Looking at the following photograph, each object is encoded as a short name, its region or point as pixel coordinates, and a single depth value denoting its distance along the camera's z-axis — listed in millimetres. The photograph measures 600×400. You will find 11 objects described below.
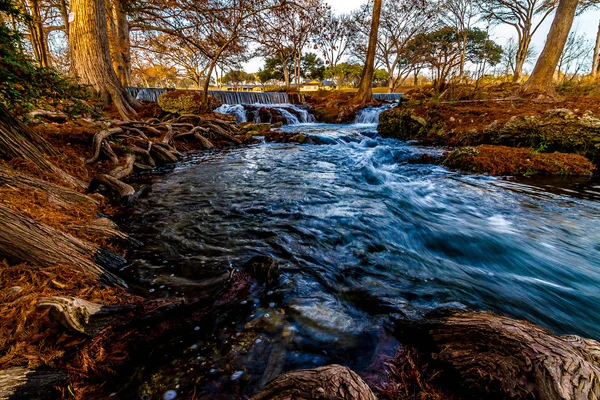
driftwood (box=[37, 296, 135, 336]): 1474
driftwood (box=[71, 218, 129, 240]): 2495
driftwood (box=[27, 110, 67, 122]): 5354
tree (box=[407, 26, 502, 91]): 29797
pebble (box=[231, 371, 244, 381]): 1553
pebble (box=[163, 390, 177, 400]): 1428
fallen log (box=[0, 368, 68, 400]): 1133
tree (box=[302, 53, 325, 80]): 44500
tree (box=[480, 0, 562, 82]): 23531
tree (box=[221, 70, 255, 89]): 50406
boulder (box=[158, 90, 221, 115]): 12320
